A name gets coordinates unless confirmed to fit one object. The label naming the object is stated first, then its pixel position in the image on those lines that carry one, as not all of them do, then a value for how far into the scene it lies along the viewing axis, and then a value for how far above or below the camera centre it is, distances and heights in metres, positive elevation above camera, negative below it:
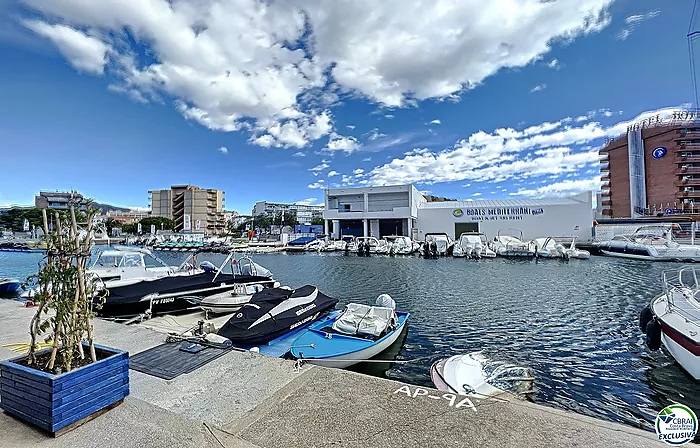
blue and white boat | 7.77 -2.75
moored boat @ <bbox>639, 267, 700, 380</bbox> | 7.55 -2.44
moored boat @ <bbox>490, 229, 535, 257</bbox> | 43.15 -2.44
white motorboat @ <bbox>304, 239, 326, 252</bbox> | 59.12 -2.52
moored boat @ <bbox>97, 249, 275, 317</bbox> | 11.12 -2.07
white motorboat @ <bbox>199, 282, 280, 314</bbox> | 11.88 -2.39
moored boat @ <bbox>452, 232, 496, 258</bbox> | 42.81 -2.45
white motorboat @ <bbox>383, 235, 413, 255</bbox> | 50.59 -2.31
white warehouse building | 59.06 +2.87
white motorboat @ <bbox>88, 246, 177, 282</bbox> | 15.02 -1.35
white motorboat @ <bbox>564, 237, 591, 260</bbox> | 39.97 -3.08
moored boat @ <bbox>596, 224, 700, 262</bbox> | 37.28 -2.40
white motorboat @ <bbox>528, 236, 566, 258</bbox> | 40.97 -2.54
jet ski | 8.23 -2.27
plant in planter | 3.36 -1.37
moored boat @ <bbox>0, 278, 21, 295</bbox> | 18.02 -2.61
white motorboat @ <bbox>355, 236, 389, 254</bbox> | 51.84 -2.20
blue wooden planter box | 3.31 -1.60
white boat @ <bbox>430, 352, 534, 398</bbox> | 6.20 -2.86
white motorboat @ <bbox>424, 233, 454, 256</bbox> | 47.00 -2.09
